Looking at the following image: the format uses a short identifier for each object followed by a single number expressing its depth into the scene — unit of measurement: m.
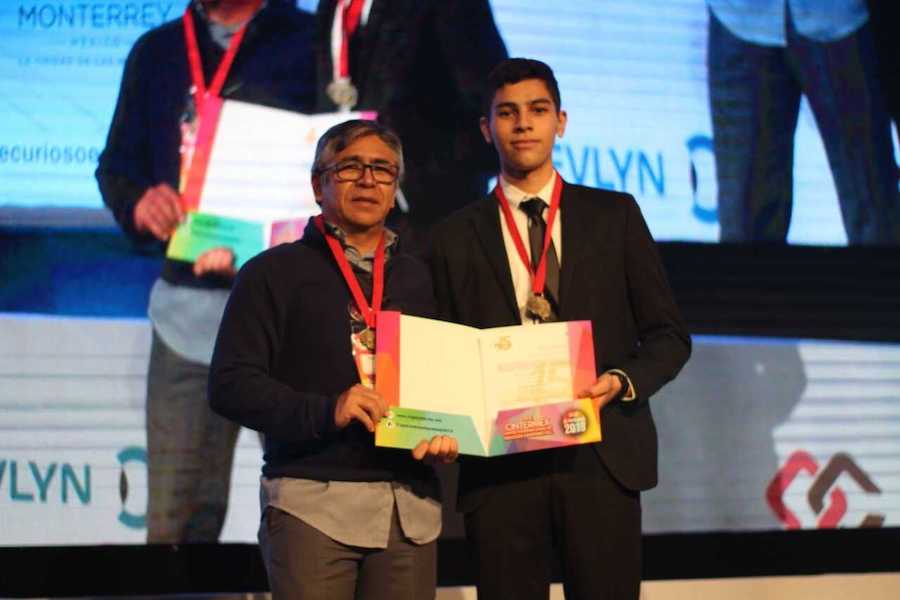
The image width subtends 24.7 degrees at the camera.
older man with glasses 3.71
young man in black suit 3.91
